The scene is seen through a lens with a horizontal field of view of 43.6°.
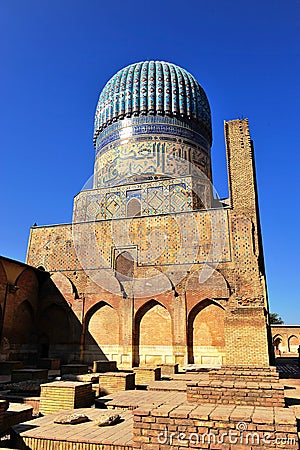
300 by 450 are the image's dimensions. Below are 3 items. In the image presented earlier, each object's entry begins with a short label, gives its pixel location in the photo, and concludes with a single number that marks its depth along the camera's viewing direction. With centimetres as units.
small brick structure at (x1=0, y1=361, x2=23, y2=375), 1155
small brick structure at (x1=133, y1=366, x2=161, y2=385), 913
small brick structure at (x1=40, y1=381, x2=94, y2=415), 547
